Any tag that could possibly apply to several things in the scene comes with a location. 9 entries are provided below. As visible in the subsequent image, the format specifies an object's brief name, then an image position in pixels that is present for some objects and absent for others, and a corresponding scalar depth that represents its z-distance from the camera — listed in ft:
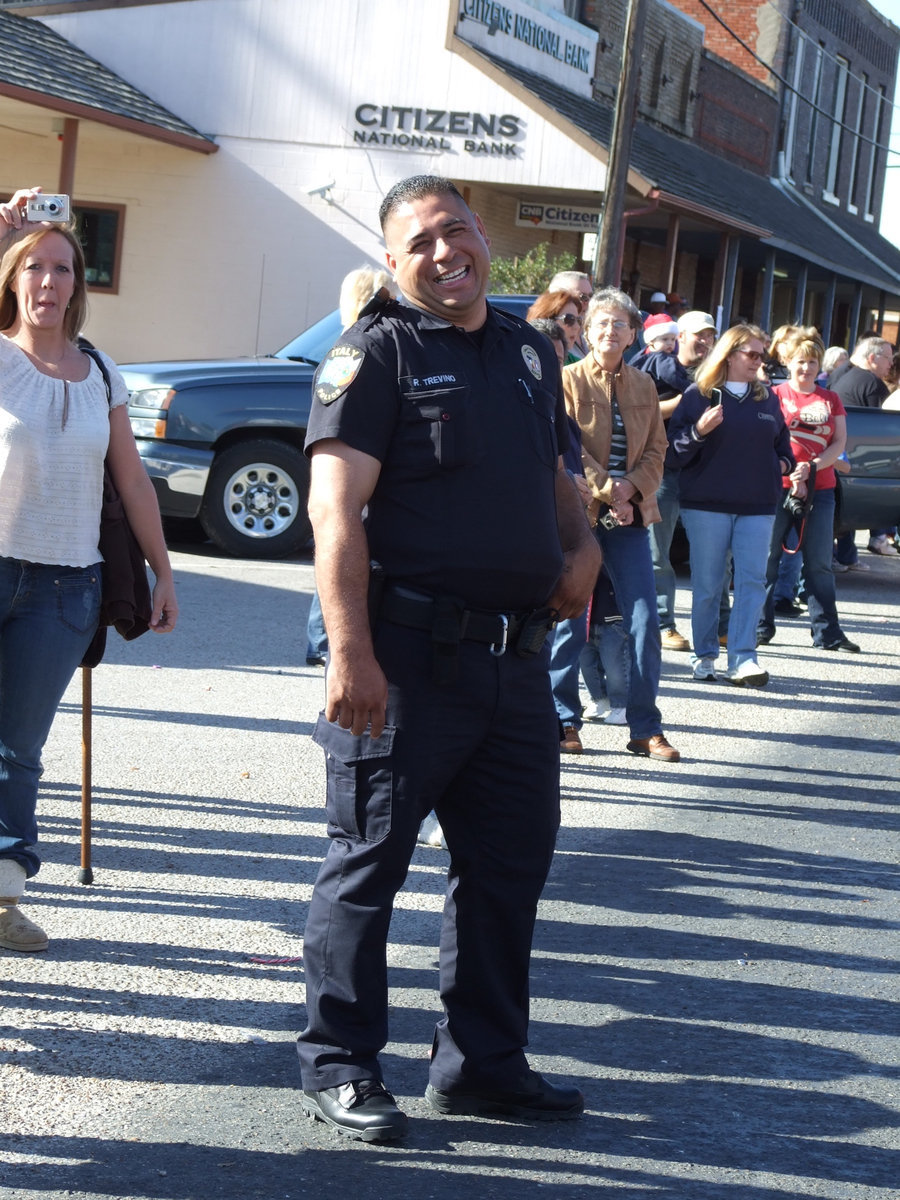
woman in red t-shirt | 37.19
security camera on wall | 71.97
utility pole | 61.77
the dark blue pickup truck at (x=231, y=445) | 42.19
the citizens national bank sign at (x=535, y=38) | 72.18
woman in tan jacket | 25.89
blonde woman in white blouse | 15.62
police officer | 12.22
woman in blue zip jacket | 31.99
